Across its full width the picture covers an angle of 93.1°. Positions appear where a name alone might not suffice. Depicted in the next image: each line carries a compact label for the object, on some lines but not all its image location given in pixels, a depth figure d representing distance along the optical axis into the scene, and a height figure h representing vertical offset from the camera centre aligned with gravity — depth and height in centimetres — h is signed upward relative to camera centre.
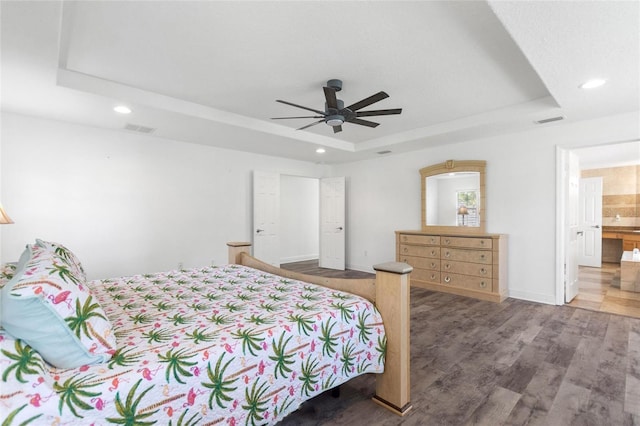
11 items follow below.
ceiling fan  280 +103
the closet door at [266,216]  575 -2
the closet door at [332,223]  661 -16
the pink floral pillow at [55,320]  111 -41
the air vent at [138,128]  404 +118
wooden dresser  426 -69
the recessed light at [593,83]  269 +122
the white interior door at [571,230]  409 -18
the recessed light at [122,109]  335 +119
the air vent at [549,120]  369 +122
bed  106 -59
